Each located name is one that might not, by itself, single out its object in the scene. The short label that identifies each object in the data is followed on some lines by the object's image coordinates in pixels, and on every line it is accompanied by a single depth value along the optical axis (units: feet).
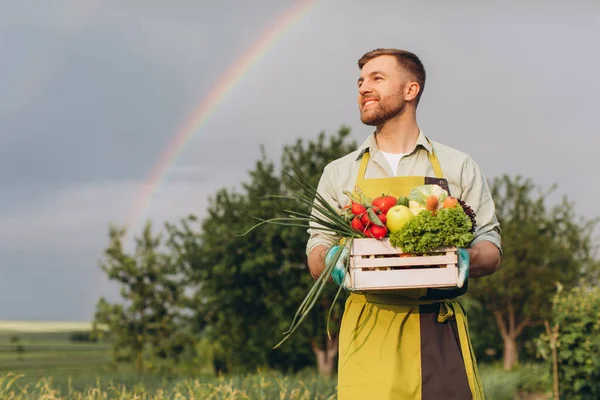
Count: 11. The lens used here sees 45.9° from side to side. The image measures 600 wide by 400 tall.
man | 10.71
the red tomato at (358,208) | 9.97
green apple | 9.56
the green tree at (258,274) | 57.16
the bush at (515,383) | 39.65
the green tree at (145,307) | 59.21
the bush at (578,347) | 32.07
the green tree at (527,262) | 75.56
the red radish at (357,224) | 9.98
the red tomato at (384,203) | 9.95
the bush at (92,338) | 61.87
